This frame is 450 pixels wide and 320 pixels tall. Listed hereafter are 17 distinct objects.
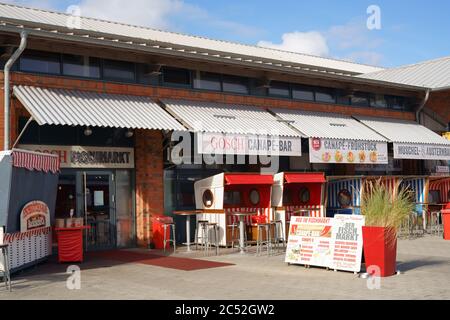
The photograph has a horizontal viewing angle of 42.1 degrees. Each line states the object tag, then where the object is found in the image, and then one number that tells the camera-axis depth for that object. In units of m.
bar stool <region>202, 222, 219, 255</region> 15.57
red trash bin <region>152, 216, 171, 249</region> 16.38
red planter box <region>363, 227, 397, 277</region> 10.84
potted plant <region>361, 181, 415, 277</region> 10.86
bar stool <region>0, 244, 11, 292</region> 9.91
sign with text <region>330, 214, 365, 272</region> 11.21
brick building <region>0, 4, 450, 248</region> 14.41
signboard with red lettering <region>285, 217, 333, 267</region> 11.85
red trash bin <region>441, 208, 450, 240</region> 17.62
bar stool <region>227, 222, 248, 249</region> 16.53
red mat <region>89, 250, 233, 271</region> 12.77
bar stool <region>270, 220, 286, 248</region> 16.66
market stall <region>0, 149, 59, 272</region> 11.03
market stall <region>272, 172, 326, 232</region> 17.53
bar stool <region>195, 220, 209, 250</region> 16.13
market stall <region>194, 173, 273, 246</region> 16.48
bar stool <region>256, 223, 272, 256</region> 14.77
